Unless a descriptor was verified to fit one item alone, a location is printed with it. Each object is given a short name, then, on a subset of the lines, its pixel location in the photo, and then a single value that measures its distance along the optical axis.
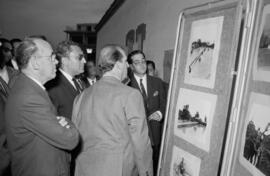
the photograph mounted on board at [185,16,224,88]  1.78
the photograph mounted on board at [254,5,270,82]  1.27
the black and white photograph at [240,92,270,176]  1.22
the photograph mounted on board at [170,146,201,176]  1.89
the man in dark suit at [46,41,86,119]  2.68
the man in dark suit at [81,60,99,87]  5.54
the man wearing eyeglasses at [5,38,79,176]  1.74
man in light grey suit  2.01
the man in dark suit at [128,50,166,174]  3.66
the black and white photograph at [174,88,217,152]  1.79
